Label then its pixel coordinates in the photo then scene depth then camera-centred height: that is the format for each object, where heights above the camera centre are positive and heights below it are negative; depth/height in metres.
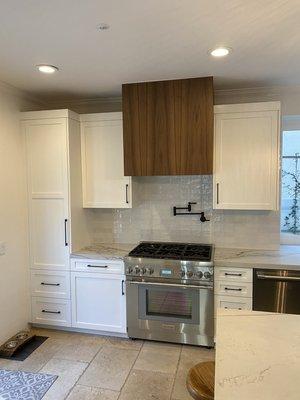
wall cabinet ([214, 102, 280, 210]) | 2.95 +0.24
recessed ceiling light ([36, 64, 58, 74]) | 2.53 +0.96
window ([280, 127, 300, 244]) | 3.46 -0.10
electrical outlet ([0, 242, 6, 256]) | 2.96 -0.65
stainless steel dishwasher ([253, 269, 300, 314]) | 2.74 -1.01
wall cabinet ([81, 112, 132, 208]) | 3.30 +0.20
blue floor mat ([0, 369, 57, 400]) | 2.36 -1.65
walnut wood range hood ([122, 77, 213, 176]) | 2.93 +0.53
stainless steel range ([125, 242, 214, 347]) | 2.88 -1.12
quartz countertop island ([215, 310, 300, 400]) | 1.04 -0.73
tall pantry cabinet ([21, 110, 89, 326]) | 3.16 -0.25
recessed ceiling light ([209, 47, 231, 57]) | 2.21 +0.96
